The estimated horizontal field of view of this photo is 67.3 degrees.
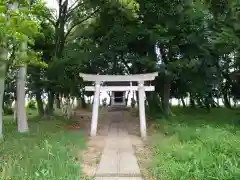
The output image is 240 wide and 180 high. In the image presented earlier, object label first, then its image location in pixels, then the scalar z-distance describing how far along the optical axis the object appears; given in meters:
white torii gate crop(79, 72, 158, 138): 6.64
